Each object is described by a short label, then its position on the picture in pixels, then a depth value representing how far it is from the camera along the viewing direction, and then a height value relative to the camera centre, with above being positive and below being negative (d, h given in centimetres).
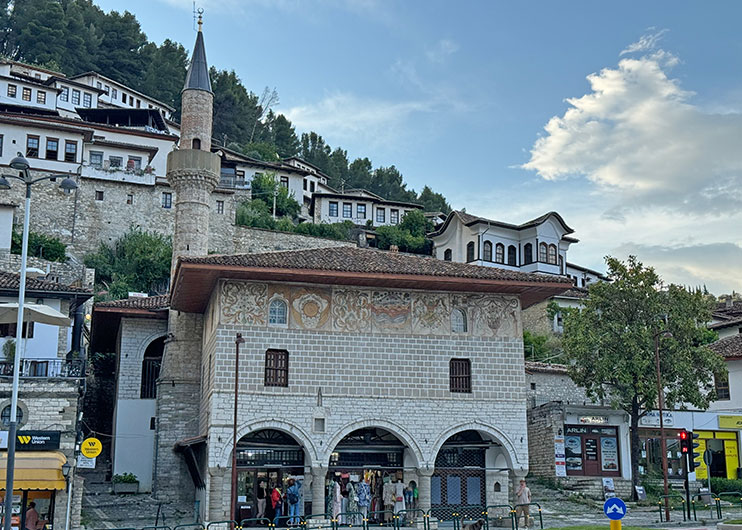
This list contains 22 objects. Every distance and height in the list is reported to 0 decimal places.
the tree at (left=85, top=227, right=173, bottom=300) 5178 +973
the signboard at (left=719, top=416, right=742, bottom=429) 3694 +57
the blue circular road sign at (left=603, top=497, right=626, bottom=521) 1425 -114
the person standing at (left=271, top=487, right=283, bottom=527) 2553 -185
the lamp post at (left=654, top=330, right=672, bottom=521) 2531 +209
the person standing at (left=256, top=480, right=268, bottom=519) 2691 -182
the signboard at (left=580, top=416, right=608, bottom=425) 3384 +58
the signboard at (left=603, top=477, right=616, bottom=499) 3184 -178
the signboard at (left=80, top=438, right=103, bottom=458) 1994 -30
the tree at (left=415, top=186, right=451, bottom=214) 10050 +2629
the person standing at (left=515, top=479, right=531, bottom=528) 2504 -187
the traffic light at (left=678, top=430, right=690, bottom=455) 2508 -14
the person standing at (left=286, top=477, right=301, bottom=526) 2573 -178
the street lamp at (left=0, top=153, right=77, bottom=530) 1736 +161
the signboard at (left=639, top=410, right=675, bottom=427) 3512 +65
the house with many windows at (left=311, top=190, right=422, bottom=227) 7381 +1868
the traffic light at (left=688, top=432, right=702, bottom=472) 2500 -54
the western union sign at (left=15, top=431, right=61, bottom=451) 2445 -16
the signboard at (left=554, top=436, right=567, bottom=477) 3319 -81
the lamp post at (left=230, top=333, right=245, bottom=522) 2425 +34
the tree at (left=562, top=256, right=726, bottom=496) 3169 +323
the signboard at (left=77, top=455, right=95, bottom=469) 2179 -68
